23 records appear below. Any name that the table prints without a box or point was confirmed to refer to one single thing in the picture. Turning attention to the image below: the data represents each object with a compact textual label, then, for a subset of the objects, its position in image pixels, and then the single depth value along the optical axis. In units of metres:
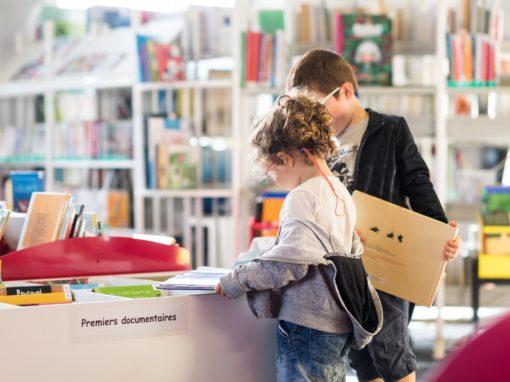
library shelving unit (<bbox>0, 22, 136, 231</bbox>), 5.82
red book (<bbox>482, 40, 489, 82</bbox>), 5.04
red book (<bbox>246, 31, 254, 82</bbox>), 4.97
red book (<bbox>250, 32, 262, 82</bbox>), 4.98
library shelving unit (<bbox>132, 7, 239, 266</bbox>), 5.18
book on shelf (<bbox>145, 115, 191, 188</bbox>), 5.11
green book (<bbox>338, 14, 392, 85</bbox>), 4.80
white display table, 1.86
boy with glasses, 2.40
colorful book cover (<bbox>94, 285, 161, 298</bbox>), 2.15
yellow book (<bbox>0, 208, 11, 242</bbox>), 2.44
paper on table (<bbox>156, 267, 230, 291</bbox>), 2.06
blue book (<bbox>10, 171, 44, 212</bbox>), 2.92
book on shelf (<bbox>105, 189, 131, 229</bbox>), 5.80
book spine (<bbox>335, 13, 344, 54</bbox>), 4.83
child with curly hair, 1.93
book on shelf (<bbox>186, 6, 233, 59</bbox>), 5.32
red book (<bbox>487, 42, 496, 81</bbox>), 5.04
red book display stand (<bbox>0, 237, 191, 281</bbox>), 2.26
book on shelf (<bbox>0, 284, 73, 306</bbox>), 2.01
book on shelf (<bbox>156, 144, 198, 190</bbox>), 5.10
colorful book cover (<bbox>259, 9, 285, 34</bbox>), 5.29
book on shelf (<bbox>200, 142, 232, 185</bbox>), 5.31
